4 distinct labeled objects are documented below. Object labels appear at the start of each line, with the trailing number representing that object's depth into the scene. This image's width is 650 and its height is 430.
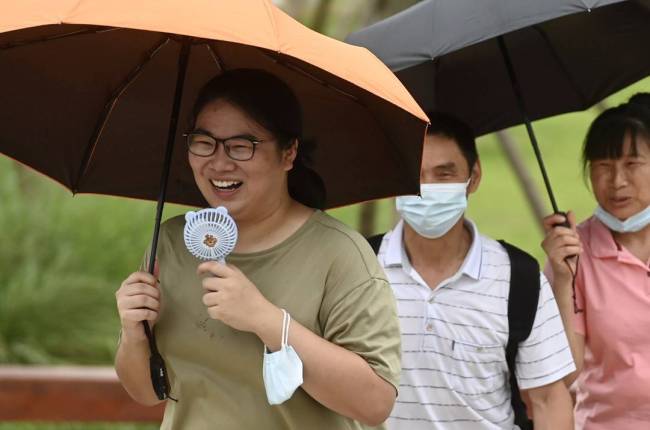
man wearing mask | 6.70
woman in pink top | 7.07
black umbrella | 7.70
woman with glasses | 5.17
